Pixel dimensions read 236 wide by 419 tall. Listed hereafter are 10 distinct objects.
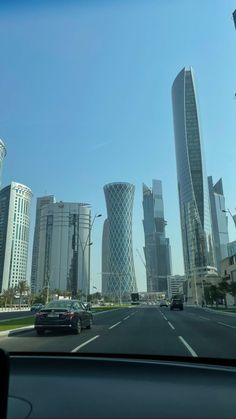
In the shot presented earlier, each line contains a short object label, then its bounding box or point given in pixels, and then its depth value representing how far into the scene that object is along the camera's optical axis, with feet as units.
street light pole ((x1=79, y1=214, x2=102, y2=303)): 171.49
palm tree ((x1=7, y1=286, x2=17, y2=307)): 313.12
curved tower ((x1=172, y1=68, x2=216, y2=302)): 479.82
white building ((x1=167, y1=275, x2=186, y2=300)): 622.95
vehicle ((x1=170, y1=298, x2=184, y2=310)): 206.49
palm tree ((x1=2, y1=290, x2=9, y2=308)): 311.33
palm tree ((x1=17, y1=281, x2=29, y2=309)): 315.99
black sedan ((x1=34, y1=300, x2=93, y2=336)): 62.28
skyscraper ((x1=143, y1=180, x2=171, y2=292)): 604.70
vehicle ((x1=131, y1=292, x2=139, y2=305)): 367.17
